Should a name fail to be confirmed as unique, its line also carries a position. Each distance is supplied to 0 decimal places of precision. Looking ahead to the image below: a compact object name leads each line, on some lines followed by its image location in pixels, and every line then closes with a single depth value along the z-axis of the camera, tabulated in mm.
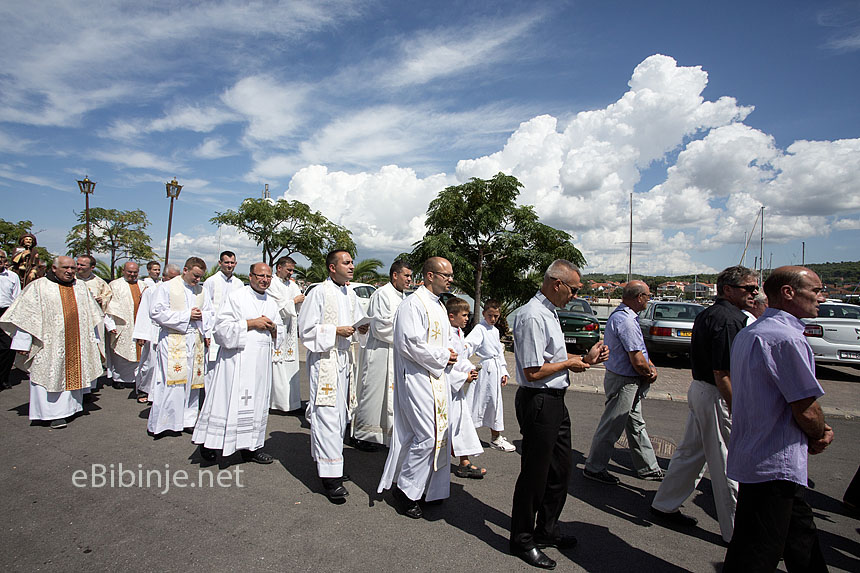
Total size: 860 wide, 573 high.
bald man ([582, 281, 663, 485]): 4457
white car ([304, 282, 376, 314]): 15838
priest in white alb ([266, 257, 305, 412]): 6703
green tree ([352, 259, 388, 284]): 27156
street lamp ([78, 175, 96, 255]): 20517
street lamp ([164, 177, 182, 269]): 19859
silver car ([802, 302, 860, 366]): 10133
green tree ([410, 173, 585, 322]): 14781
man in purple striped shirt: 2271
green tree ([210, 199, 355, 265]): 28703
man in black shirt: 3412
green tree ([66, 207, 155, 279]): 30859
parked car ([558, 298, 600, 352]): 13055
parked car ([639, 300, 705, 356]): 11484
